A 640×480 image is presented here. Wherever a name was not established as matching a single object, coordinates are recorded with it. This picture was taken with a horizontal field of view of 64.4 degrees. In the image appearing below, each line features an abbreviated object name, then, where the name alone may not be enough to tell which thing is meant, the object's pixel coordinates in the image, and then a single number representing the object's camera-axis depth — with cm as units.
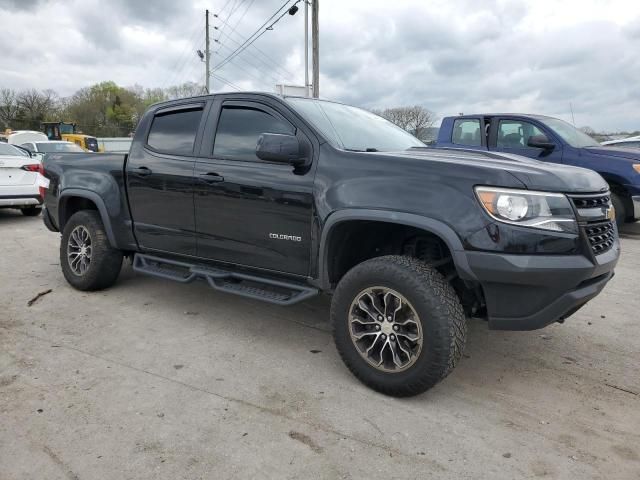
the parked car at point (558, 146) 748
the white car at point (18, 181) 898
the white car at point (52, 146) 1539
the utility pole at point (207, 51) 3681
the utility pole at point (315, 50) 1767
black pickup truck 264
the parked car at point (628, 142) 1084
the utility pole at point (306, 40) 1899
